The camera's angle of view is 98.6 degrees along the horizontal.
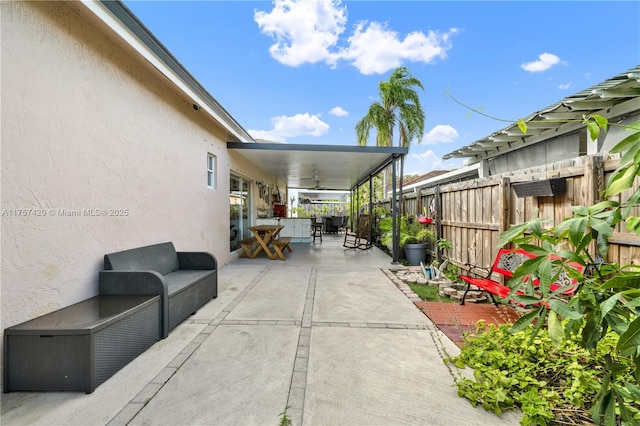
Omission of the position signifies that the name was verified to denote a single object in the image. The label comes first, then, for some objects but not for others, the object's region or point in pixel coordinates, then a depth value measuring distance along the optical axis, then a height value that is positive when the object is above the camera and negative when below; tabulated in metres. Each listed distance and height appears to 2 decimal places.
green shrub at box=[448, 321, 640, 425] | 1.64 -1.13
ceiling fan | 10.98 +1.63
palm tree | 13.71 +5.34
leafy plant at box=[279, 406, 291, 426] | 1.62 -1.22
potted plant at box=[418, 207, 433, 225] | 6.09 -0.11
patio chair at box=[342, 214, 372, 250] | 8.97 -0.57
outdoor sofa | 2.72 -0.72
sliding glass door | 7.31 +0.19
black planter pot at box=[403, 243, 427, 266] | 6.26 -0.87
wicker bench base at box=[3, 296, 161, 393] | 1.91 -0.99
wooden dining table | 6.91 -0.53
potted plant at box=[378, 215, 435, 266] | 6.20 -0.59
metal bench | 3.18 -0.71
